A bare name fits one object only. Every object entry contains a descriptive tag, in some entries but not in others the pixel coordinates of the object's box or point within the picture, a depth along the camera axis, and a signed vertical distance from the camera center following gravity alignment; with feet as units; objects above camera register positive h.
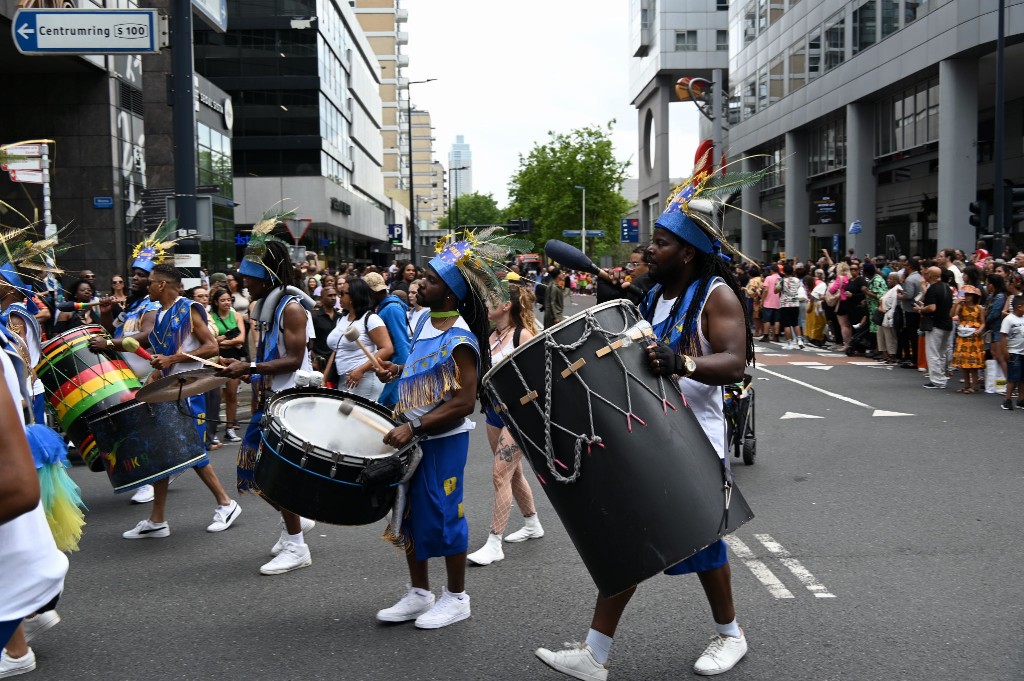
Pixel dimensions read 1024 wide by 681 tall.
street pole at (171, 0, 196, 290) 39.93 +6.50
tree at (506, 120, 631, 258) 253.65 +25.42
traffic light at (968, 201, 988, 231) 67.62 +4.01
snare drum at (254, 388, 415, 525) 14.88 -2.75
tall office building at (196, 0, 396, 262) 152.05 +28.83
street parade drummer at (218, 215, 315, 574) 19.03 -1.16
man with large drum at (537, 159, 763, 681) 12.77 -0.83
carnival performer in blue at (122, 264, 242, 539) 22.07 -1.48
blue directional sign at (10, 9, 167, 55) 37.29 +9.53
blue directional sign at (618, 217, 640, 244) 252.62 +11.89
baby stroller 26.77 -3.92
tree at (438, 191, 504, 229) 605.52 +44.50
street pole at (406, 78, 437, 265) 136.87 +6.96
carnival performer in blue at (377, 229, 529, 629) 14.88 -1.69
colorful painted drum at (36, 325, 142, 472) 20.62 -2.08
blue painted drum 20.18 -3.23
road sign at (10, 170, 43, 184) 39.87 +4.46
